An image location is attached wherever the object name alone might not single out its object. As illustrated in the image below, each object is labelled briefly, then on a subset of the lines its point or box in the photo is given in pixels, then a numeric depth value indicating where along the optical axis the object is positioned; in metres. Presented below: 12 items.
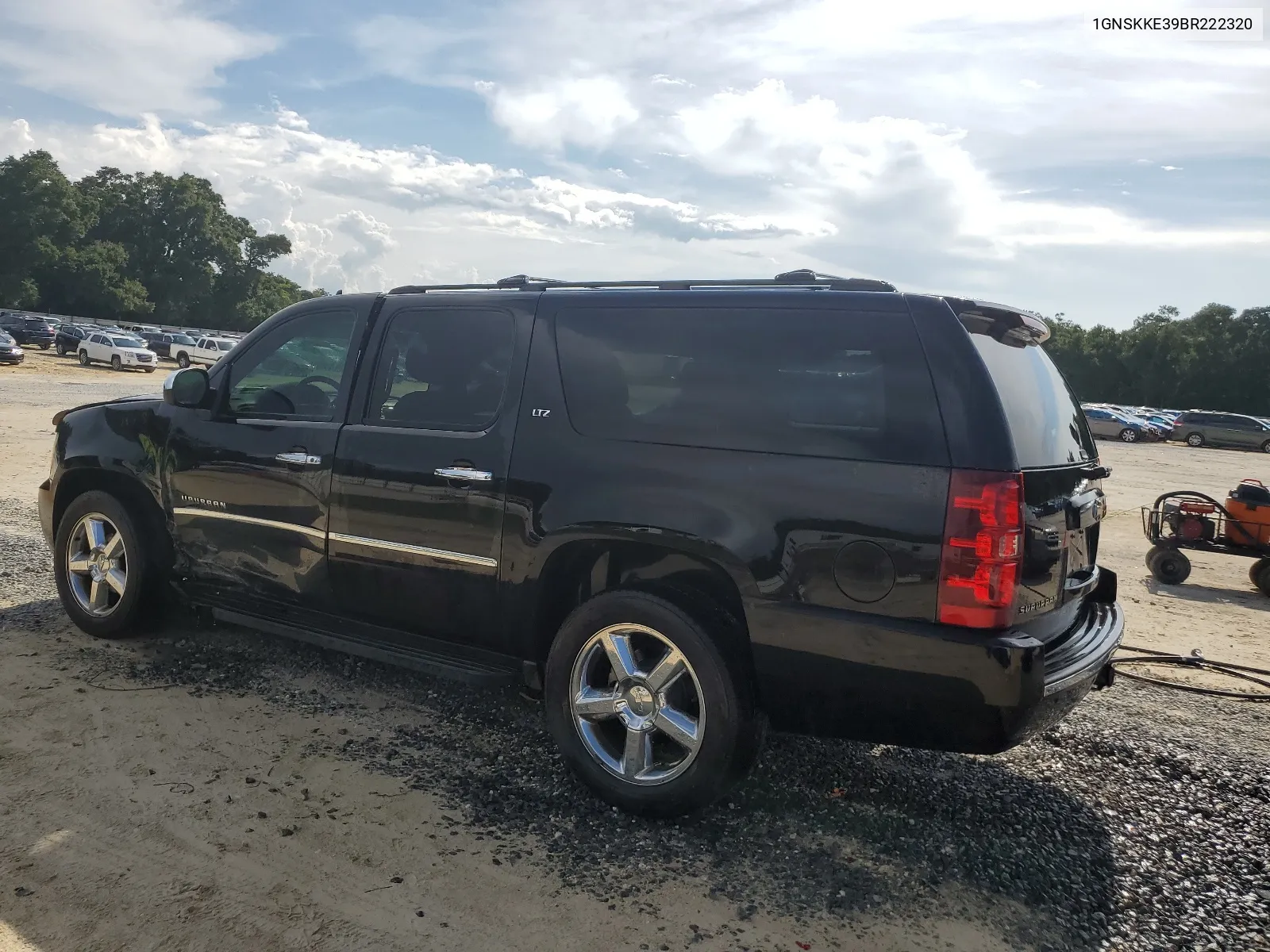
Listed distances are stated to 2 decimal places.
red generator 9.67
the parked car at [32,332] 48.81
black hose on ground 5.62
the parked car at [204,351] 51.41
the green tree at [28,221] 73.06
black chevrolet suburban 3.13
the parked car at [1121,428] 43.75
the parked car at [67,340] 45.94
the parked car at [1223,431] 42.84
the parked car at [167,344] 53.41
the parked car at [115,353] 40.97
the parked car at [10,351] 36.23
